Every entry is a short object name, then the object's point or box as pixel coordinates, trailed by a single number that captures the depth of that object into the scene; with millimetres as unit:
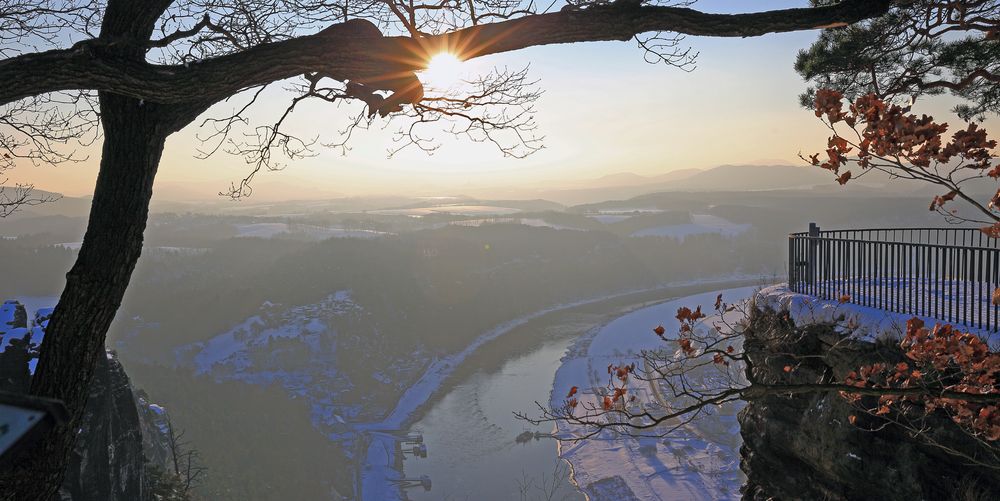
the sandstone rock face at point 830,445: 9219
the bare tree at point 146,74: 3891
